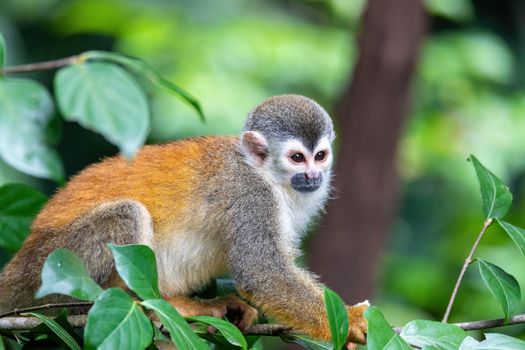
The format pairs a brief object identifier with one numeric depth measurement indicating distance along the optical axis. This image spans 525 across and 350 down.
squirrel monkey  6.53
